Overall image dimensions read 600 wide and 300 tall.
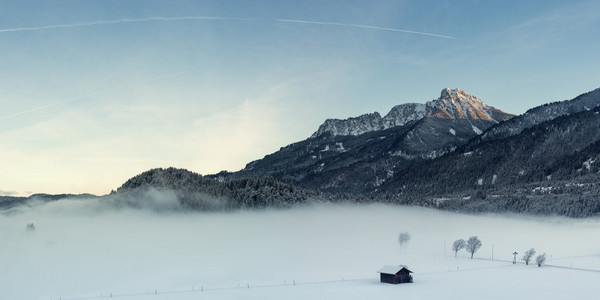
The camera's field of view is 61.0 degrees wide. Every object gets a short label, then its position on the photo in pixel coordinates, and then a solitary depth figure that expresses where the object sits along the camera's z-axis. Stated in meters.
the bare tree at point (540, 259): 186.50
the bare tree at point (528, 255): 194.90
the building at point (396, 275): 143.75
